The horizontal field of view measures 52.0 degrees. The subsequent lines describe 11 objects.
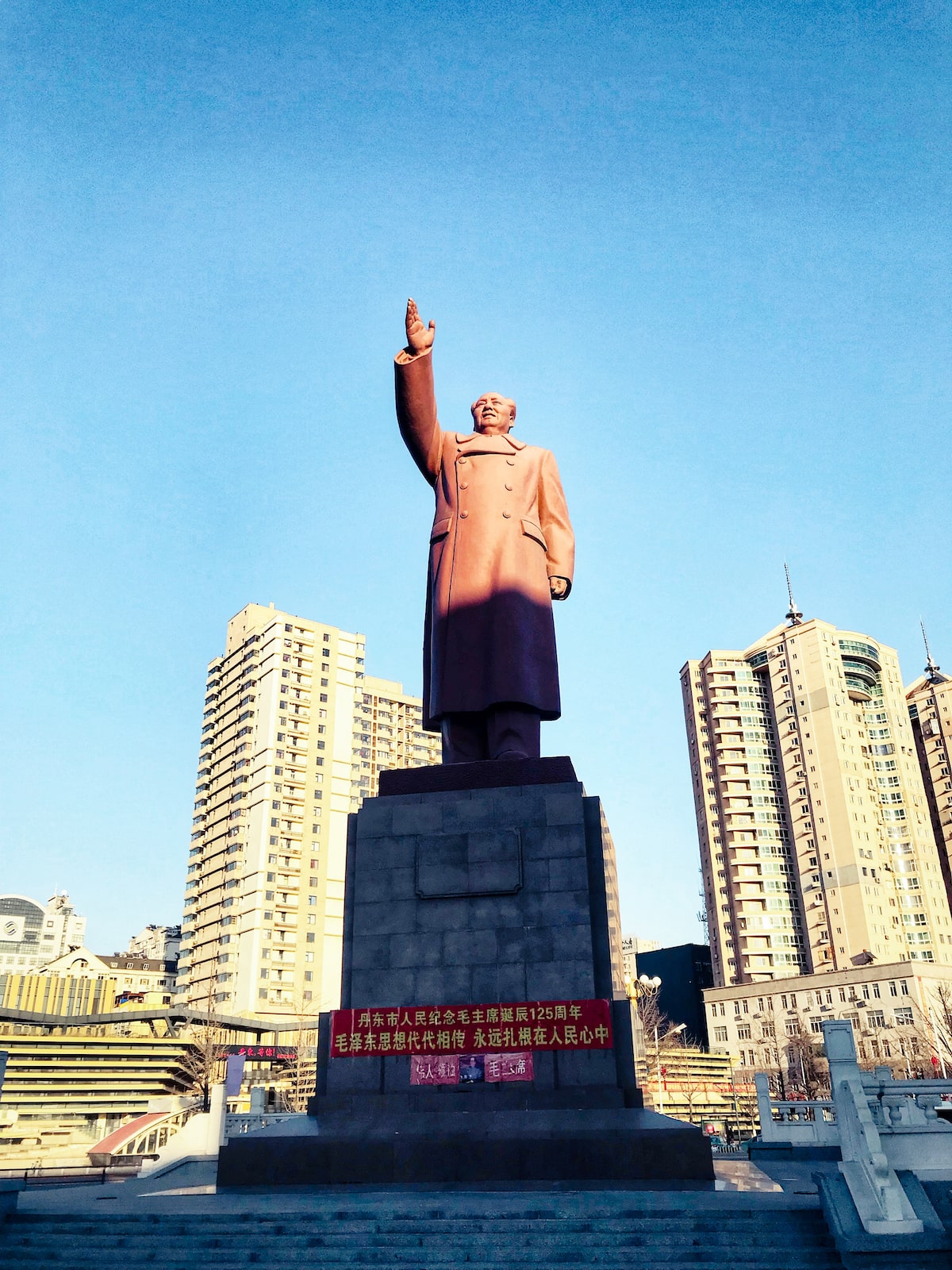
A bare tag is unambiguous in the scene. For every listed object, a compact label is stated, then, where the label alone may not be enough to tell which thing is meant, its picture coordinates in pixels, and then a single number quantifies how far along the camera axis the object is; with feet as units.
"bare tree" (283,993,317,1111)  166.91
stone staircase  23.67
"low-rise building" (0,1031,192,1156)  170.19
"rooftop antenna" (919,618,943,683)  300.40
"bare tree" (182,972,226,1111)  154.80
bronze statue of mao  46.70
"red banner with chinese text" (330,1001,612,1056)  37.29
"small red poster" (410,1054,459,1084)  37.45
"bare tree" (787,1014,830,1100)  182.67
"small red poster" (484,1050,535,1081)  36.96
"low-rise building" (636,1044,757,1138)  153.28
